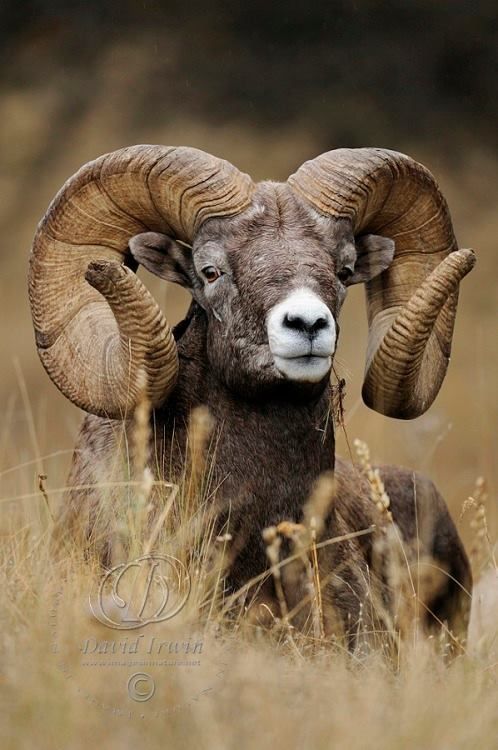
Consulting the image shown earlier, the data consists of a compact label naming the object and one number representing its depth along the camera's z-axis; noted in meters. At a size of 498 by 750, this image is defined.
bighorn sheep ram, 13.13
